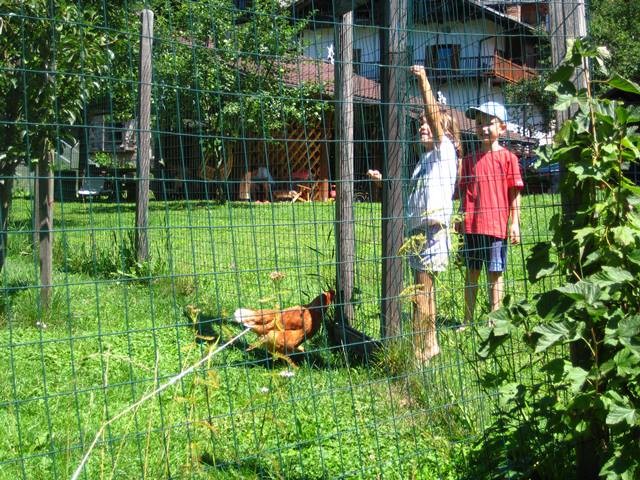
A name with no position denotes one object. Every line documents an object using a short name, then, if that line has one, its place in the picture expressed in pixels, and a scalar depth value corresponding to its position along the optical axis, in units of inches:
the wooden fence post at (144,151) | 282.3
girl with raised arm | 162.1
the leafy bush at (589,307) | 112.8
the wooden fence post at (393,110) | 172.2
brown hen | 193.3
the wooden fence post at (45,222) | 251.3
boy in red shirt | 181.8
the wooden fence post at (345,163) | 197.0
